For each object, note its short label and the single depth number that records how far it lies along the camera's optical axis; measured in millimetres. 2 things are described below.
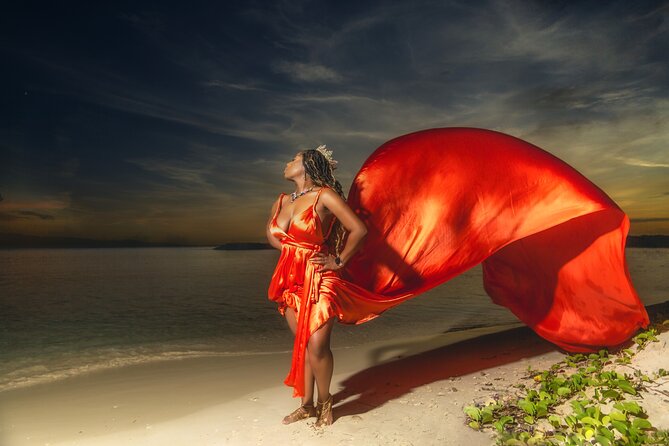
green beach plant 3150
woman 3648
